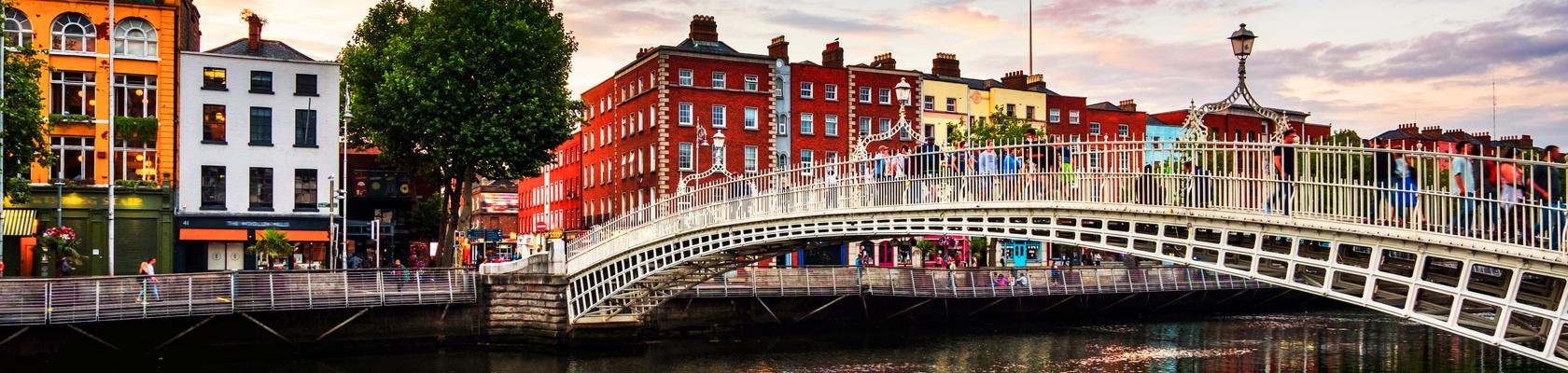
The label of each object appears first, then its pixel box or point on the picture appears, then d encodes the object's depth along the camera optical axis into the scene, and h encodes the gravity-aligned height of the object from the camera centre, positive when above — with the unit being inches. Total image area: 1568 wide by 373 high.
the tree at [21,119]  1552.7 +92.3
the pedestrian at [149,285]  1519.4 -80.5
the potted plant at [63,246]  1696.6 -45.9
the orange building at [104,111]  1934.1 +127.6
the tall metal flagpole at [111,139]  1765.5 +83.0
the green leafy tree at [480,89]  2090.3 +164.8
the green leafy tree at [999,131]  2417.6 +119.9
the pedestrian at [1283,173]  900.6 +17.2
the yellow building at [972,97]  3112.7 +225.6
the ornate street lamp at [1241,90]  840.3 +63.3
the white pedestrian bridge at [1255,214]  773.9 -8.3
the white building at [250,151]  2048.5 +77.2
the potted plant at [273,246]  1982.0 -53.7
